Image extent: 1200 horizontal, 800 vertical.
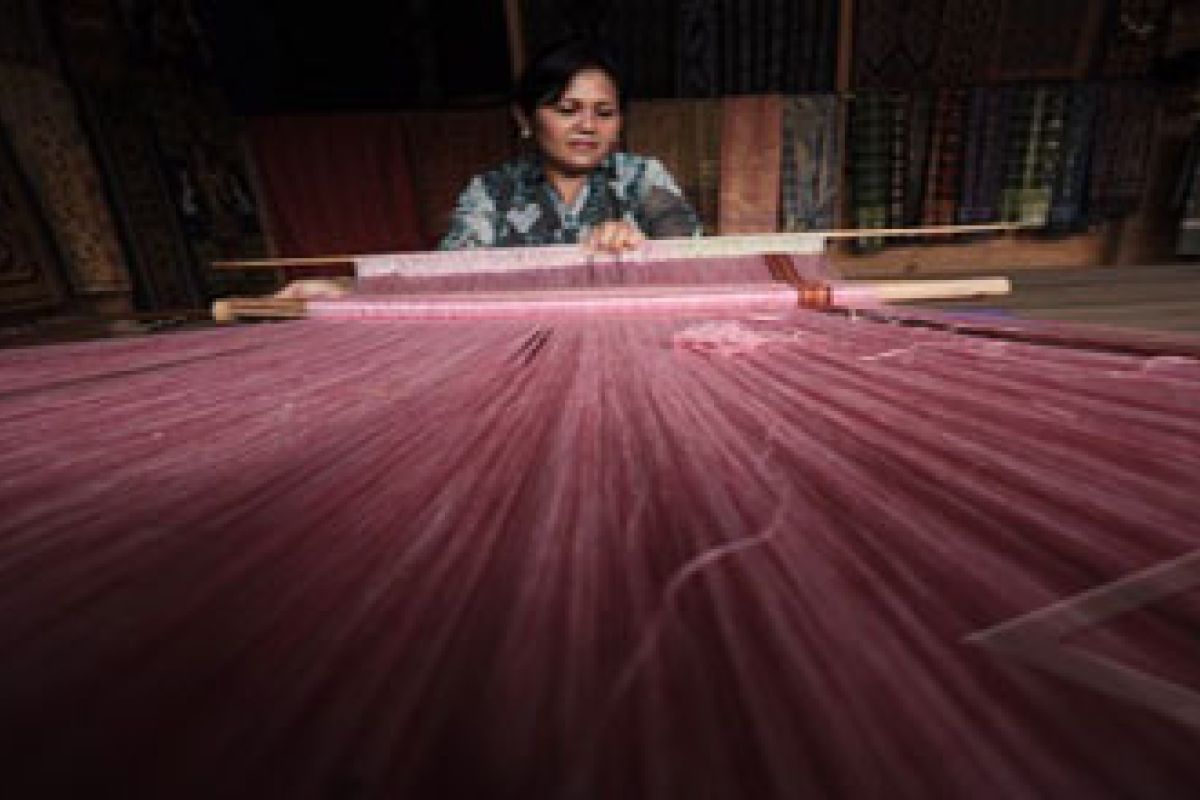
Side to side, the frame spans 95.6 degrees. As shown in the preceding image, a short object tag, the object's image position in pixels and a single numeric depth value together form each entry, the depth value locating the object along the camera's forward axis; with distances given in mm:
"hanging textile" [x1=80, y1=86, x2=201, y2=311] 2391
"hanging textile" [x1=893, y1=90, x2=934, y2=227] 2938
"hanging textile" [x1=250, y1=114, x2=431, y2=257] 3098
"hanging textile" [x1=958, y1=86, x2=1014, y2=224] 2924
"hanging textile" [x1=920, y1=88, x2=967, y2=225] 2926
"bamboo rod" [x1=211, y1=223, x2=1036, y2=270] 967
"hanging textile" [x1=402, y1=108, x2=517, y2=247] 3094
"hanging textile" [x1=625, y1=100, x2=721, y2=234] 2965
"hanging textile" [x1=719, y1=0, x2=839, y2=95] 2828
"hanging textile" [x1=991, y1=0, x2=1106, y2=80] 2902
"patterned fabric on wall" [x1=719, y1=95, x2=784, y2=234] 2910
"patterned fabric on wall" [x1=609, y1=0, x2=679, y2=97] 2850
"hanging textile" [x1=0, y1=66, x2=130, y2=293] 2078
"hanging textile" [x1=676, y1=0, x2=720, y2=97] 2818
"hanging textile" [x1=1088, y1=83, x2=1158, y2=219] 2934
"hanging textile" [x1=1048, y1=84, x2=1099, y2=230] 2922
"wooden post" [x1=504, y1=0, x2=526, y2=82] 2893
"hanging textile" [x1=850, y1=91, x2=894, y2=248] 2926
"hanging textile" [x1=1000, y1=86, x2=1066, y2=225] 2918
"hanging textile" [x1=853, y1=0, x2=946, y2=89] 2855
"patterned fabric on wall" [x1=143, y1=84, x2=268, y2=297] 2691
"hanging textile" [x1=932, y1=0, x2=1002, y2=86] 2859
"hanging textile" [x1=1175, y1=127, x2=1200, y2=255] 3016
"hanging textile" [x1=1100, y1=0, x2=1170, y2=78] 2900
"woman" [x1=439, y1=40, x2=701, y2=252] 1738
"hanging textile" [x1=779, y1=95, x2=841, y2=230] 2926
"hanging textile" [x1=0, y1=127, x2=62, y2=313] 1995
